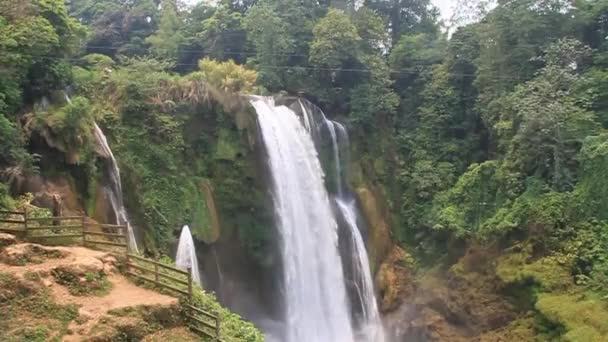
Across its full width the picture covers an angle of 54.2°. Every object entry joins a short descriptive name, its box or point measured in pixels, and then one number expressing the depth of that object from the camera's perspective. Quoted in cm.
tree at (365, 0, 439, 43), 3494
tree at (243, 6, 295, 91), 2753
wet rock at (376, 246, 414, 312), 2355
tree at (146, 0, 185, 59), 3127
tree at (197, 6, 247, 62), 3145
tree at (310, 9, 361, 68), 2734
